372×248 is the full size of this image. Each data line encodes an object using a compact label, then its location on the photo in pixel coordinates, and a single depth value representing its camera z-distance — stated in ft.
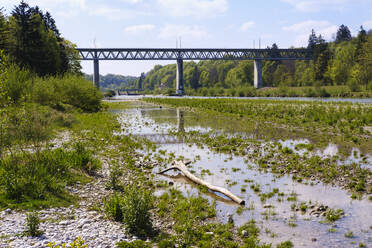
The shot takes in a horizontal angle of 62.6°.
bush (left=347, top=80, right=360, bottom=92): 240.53
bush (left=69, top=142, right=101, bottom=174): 42.46
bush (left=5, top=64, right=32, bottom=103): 74.28
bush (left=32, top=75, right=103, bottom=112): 108.58
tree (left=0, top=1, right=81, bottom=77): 143.50
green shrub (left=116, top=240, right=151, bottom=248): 22.41
